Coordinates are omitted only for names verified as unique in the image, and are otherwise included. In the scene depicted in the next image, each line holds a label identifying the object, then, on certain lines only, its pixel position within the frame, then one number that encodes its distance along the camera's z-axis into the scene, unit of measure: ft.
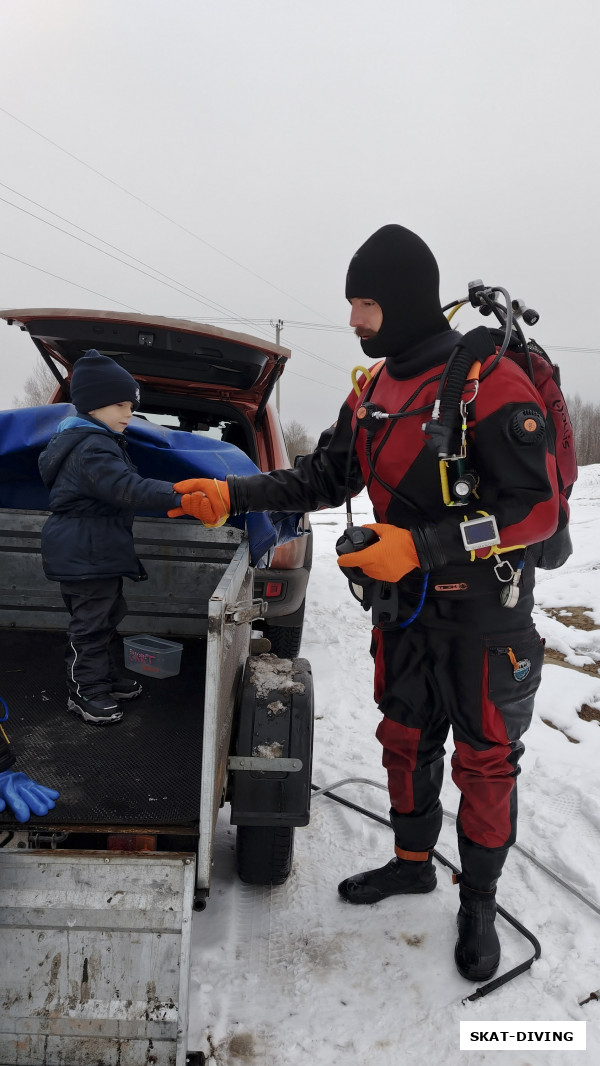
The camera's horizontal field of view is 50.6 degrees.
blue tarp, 9.43
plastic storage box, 9.89
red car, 10.74
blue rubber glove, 5.85
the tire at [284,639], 12.96
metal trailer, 5.17
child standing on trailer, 8.35
